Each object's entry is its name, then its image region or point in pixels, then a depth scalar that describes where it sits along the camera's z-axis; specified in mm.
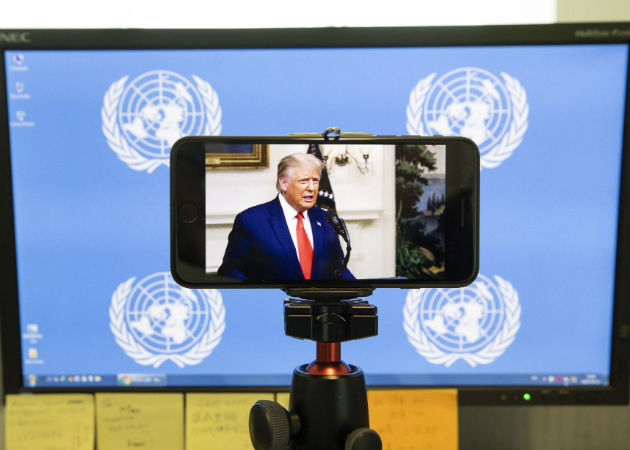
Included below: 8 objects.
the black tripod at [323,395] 351
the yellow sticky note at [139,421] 619
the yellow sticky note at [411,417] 612
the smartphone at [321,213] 401
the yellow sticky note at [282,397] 610
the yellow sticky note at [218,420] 618
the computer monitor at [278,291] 600
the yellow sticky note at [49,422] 622
